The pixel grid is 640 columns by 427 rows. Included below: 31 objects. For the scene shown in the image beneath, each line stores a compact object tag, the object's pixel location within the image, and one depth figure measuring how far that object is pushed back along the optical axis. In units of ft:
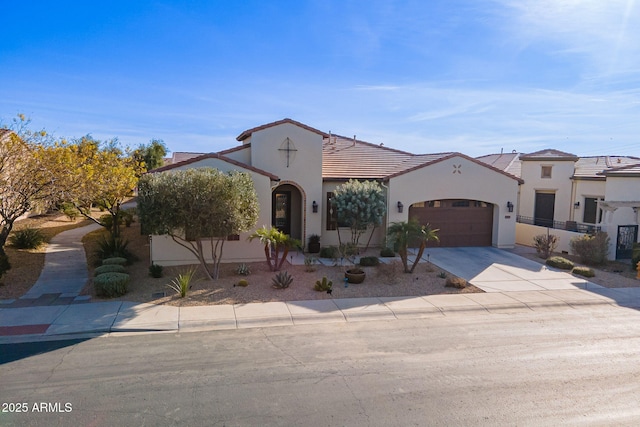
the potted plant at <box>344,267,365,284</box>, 44.21
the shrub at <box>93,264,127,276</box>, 42.83
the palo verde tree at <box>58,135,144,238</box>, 48.07
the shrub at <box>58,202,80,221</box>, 78.83
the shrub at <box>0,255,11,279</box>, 42.63
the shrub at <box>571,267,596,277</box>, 50.08
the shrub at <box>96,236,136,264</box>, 52.44
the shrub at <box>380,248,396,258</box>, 59.06
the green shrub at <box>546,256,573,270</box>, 53.72
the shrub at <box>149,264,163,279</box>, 45.62
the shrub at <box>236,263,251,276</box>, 46.65
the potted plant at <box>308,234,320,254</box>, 60.70
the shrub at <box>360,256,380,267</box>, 52.85
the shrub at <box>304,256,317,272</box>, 49.76
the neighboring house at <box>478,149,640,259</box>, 60.90
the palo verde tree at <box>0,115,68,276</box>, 43.04
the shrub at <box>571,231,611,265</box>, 56.08
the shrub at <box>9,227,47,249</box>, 57.62
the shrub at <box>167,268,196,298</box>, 38.60
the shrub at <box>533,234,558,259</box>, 60.39
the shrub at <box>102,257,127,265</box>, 47.78
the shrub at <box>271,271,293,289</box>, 41.65
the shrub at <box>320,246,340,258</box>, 56.90
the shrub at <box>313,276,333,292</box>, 41.27
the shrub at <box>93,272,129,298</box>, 37.91
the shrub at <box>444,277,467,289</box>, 43.57
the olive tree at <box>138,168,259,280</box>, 39.81
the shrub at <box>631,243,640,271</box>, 54.13
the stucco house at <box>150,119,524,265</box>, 59.00
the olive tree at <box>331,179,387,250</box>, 53.42
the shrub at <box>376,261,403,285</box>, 45.39
